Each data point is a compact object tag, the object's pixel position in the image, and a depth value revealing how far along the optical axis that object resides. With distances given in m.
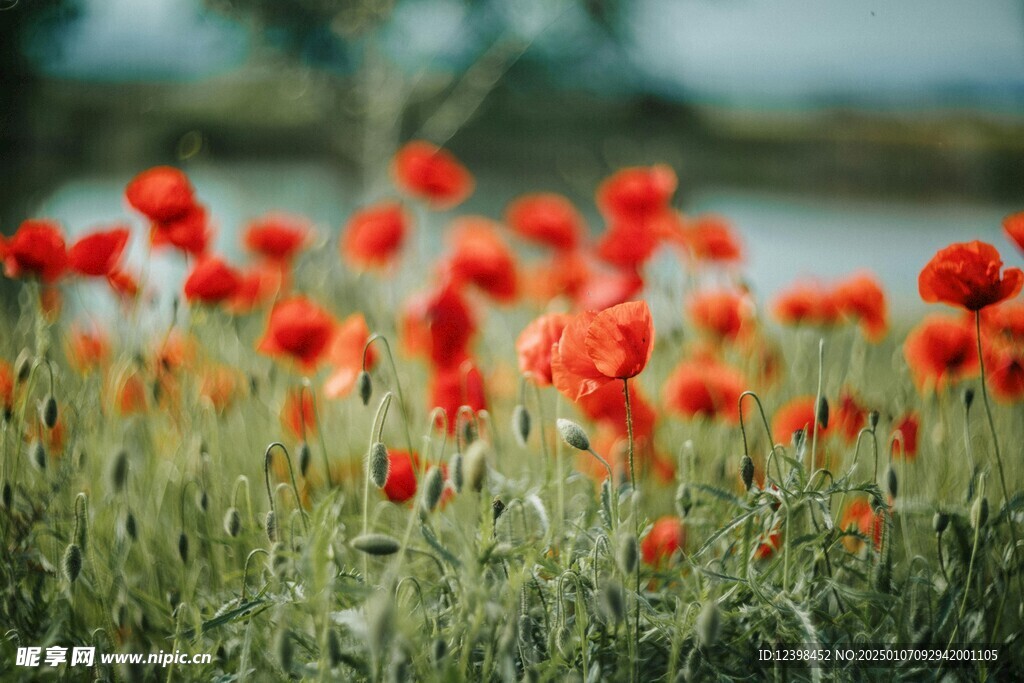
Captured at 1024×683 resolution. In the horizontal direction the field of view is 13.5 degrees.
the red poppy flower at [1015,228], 2.39
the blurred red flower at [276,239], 2.75
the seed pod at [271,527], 2.32
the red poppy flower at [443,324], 2.56
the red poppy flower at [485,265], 2.64
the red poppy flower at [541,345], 2.38
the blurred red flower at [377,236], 2.75
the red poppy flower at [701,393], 2.53
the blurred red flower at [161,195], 2.50
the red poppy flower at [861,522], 2.40
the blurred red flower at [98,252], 2.47
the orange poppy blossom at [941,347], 2.50
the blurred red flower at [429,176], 2.91
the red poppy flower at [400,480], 2.41
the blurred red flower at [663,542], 2.42
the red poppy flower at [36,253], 2.44
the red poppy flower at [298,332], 2.52
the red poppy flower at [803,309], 2.69
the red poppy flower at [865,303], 2.59
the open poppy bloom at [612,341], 2.31
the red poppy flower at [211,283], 2.54
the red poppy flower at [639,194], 2.72
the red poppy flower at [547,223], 2.82
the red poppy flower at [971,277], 2.36
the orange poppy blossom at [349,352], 2.50
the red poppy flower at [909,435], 2.47
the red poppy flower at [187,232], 2.52
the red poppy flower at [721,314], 2.70
